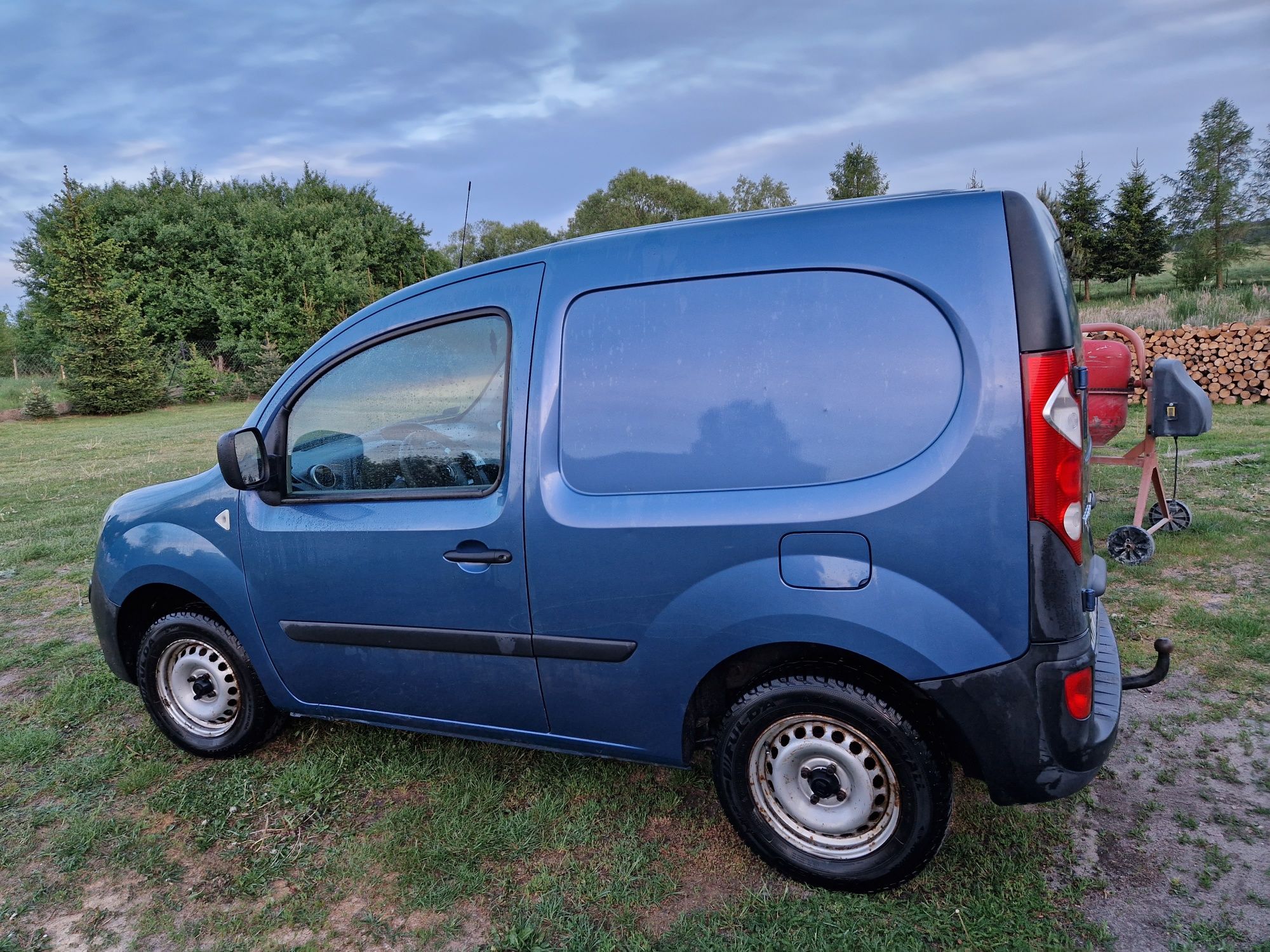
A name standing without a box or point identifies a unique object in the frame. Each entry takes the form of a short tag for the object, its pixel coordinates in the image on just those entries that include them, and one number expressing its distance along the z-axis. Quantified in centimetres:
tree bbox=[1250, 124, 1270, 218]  3419
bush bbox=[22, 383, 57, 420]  2152
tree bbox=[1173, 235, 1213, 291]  3062
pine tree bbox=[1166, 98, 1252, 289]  3372
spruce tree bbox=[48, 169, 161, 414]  2300
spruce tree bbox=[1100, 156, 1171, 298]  3061
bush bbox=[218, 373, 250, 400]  2858
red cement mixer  491
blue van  195
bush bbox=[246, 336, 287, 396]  2900
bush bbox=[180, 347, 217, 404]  2727
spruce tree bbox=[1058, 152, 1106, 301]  3152
